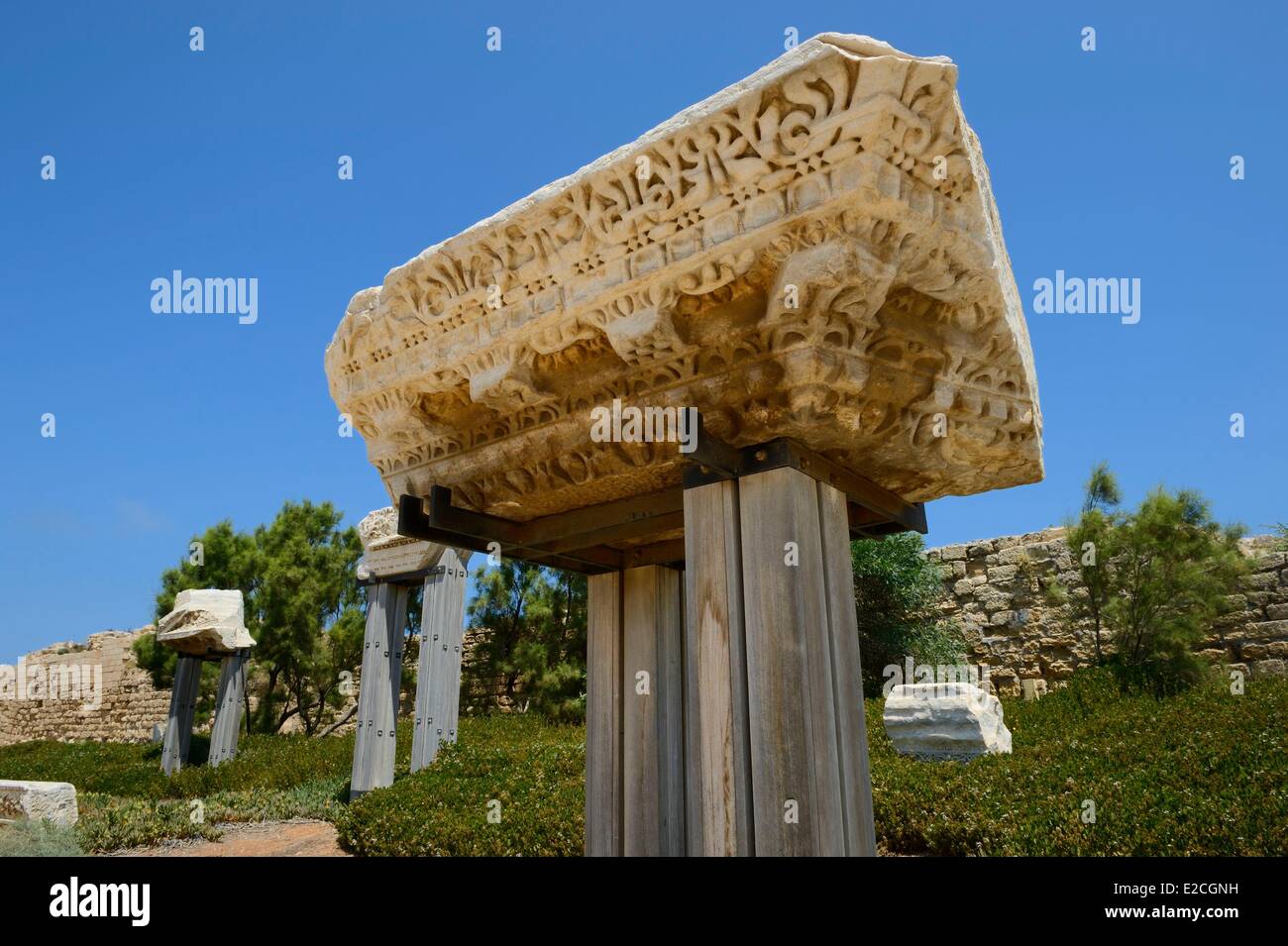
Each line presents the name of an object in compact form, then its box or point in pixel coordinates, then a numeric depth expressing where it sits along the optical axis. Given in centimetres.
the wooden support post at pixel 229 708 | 1183
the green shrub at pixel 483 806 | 566
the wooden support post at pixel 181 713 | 1235
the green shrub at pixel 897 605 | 1235
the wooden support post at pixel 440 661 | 834
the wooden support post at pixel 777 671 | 204
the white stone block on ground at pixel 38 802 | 743
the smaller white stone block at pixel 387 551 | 882
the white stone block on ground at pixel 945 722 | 691
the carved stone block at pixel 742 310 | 197
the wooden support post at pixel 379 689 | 841
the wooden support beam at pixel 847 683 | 220
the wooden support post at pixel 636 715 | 290
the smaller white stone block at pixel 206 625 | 1257
